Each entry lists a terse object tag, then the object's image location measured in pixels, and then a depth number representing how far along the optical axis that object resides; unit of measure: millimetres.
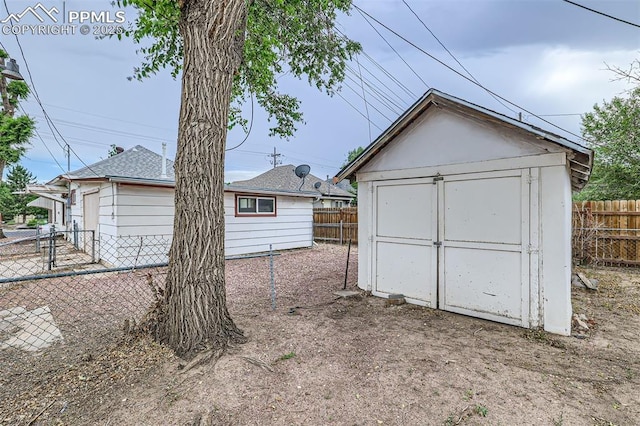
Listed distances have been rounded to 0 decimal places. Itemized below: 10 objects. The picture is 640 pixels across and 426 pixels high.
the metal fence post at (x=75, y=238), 10430
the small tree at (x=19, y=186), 30859
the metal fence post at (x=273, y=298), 4152
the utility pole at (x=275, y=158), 33731
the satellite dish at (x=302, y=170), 13776
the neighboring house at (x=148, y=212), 7398
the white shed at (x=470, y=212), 3684
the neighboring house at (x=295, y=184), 21703
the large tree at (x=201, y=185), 2748
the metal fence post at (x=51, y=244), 6394
